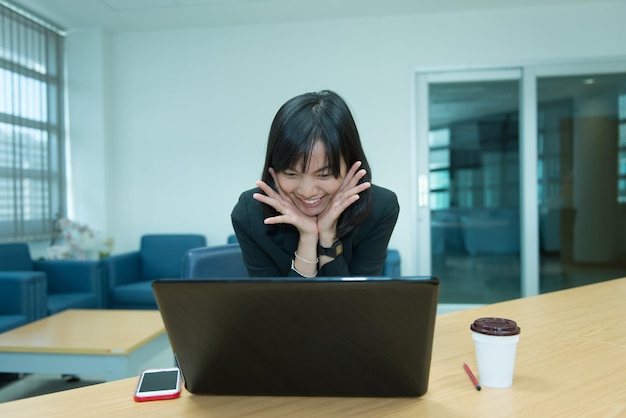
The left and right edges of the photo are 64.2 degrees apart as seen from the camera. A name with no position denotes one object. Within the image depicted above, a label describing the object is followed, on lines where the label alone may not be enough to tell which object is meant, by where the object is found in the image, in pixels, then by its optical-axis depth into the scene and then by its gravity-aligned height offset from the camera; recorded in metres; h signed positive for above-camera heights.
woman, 1.19 +0.00
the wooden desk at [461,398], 0.77 -0.32
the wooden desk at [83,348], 2.21 -0.64
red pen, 0.87 -0.31
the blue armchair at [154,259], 4.22 -0.47
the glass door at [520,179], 4.30 +0.21
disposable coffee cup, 0.83 -0.25
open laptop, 0.68 -0.18
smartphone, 0.84 -0.31
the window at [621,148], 4.28 +0.46
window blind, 4.03 +0.69
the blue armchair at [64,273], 3.72 -0.51
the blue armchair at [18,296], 3.08 -0.55
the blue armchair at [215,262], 1.59 -0.19
